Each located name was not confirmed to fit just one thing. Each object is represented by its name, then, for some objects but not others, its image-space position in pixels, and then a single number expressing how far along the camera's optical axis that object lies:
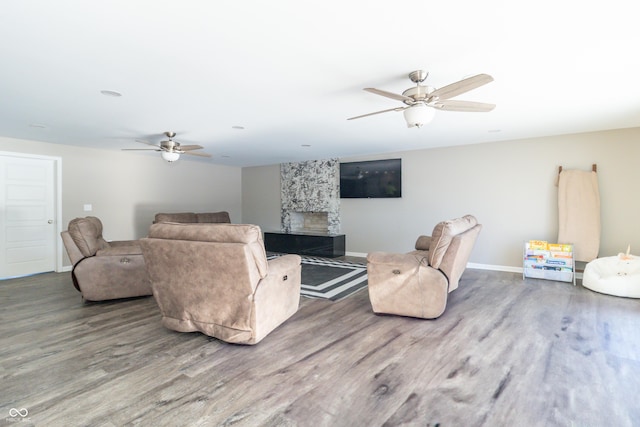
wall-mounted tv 6.55
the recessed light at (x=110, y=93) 3.13
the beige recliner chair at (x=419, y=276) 3.15
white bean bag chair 4.01
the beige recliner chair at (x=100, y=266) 3.74
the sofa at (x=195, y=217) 6.57
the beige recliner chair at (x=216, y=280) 2.50
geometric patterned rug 4.22
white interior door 5.20
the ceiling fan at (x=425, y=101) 2.61
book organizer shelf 4.81
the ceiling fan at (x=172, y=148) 5.05
